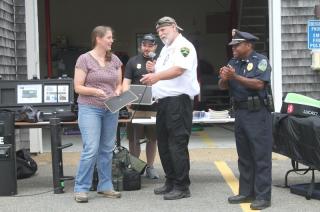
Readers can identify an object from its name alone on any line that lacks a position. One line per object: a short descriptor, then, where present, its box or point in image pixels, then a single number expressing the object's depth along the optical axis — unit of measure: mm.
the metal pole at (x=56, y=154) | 6173
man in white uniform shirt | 5719
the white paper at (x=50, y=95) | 6914
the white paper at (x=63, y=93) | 6926
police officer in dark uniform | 5383
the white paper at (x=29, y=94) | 6906
